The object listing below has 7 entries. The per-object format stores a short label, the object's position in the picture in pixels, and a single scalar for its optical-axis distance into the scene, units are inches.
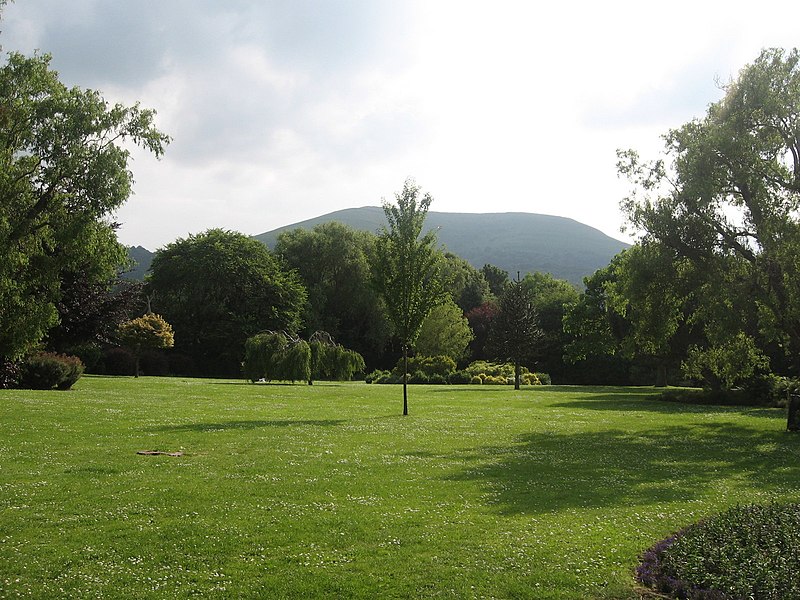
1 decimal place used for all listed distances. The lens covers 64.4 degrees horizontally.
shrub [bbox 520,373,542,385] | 2716.5
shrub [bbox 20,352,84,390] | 1316.4
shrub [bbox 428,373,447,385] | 2662.4
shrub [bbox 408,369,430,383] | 2667.3
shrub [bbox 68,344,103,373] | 2299.5
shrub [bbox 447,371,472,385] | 2642.7
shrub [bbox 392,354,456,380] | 2785.9
